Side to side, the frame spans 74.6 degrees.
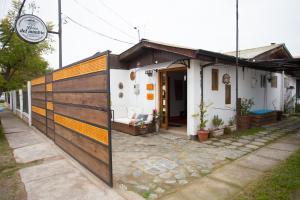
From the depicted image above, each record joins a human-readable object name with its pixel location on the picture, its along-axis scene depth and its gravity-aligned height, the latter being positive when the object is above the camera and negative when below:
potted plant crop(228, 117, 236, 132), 7.35 -1.11
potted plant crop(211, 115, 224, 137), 6.64 -1.07
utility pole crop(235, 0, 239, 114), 6.75 +2.33
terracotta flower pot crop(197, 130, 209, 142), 6.03 -1.21
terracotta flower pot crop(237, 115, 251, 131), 7.50 -1.06
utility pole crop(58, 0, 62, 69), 8.37 +2.48
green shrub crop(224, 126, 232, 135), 6.98 -1.25
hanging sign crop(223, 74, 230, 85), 7.25 +0.60
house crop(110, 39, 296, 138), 6.29 +0.57
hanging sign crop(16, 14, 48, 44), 6.45 +2.32
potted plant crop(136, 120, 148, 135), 6.98 -1.11
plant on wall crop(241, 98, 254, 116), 7.74 -0.43
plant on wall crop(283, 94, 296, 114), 12.07 -0.64
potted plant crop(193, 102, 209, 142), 6.04 -0.87
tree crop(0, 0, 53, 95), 13.84 +3.04
